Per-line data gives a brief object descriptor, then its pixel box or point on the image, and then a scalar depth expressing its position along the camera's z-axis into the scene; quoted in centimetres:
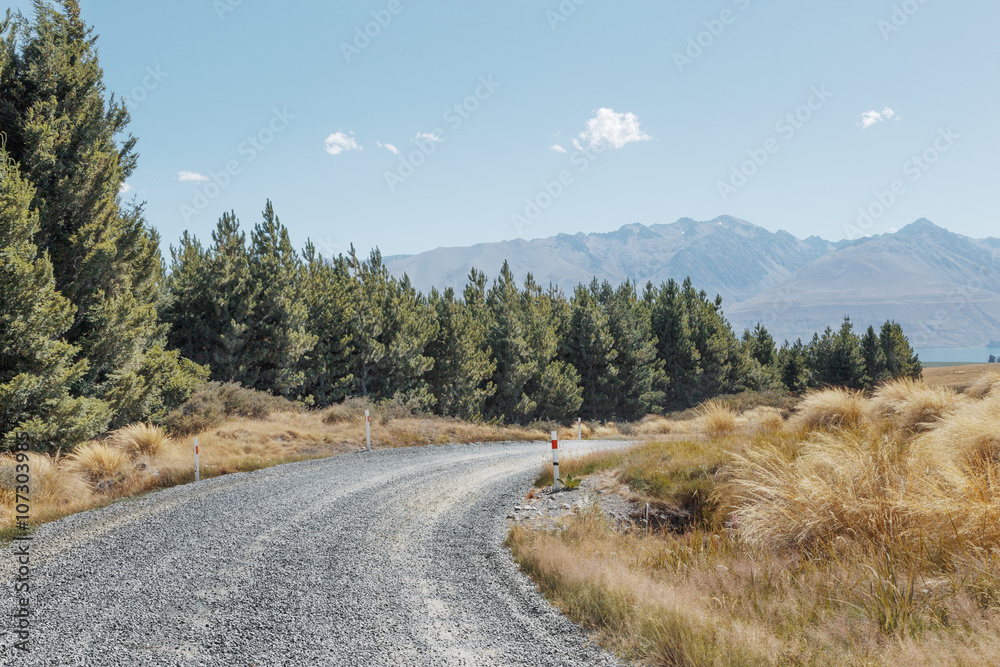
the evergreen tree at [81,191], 1244
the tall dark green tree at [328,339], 2638
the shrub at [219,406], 1555
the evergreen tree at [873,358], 5106
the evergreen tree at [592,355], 4106
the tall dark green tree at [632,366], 4212
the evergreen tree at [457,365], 3177
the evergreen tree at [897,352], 5127
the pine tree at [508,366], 3591
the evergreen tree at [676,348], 4672
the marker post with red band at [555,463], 993
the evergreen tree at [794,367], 5553
